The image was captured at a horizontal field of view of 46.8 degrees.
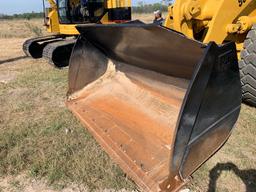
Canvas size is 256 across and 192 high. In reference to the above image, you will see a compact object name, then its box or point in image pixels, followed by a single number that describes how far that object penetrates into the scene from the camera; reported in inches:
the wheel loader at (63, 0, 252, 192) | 73.1
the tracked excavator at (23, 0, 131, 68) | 258.2
